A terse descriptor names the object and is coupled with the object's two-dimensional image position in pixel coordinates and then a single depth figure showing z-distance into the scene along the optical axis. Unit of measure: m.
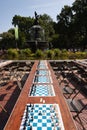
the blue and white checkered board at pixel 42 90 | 1.78
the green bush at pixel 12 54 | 8.92
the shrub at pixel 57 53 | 8.63
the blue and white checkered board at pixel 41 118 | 1.17
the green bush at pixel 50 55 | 8.39
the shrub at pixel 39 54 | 8.51
